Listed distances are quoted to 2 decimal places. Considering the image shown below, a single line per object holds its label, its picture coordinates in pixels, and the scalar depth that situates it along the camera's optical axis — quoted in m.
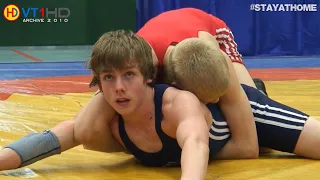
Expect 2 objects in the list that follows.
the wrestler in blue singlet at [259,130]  3.37
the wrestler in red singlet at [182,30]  3.75
